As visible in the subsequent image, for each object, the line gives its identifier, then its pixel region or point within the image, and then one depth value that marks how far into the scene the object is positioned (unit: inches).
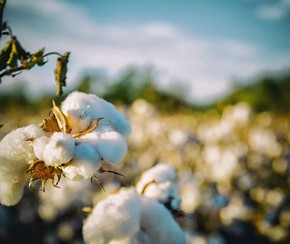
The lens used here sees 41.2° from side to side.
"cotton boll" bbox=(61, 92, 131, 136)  9.4
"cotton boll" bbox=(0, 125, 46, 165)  9.3
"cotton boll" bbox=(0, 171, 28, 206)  9.6
